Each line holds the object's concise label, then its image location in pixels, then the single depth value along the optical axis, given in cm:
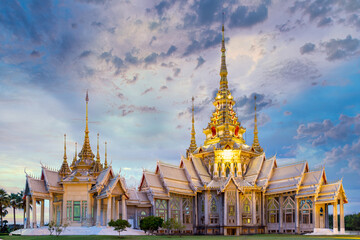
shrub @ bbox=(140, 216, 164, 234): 4466
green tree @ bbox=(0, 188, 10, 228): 5634
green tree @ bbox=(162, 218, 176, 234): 4561
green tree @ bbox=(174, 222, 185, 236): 4529
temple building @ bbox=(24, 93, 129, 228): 4597
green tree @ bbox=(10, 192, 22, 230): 5910
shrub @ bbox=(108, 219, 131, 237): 4018
